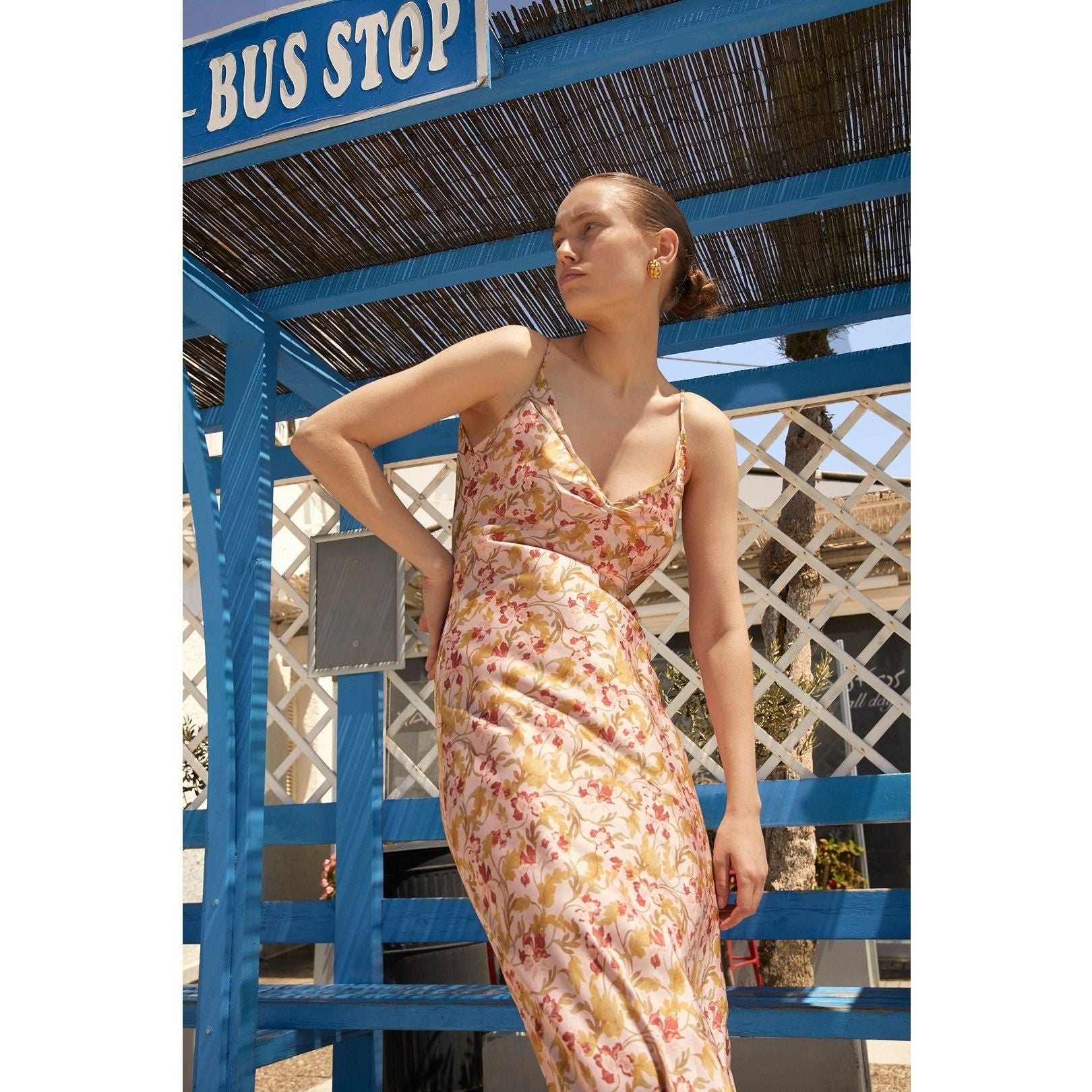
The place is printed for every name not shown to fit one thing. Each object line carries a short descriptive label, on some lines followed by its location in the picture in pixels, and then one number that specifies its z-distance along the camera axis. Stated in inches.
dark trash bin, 135.8
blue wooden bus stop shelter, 94.4
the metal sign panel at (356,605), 144.9
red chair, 190.7
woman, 49.2
